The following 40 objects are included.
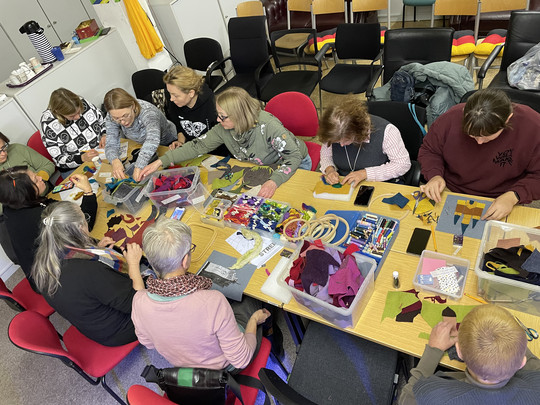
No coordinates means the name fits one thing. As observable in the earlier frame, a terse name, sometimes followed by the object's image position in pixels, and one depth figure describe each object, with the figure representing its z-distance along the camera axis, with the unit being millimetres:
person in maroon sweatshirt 1739
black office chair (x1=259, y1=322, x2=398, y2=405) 1602
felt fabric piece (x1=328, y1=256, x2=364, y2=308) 1511
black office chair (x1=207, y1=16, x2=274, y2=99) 4078
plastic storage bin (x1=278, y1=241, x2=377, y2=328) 1486
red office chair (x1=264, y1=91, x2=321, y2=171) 2852
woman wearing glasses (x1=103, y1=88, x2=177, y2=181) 2771
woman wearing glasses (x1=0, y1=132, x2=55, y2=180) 3072
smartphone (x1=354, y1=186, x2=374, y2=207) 2061
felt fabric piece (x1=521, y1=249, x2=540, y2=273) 1365
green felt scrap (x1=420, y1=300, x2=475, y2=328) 1466
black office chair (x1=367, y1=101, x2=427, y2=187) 2382
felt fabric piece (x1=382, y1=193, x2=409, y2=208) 1981
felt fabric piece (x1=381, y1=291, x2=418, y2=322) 1546
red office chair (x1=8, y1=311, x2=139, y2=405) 1723
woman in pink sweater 1466
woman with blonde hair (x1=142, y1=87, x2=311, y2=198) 2379
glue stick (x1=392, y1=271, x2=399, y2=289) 1602
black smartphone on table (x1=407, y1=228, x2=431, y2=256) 1752
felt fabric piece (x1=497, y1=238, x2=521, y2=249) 1550
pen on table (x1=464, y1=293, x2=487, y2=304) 1495
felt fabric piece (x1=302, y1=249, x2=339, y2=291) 1564
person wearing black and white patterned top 3146
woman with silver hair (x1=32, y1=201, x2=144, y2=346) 1780
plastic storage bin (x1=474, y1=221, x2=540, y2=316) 1379
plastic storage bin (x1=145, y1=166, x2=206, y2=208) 2398
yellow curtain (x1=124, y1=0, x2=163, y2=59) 4320
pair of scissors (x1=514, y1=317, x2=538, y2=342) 1341
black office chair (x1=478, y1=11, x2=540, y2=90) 2888
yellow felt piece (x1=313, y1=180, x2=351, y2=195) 2146
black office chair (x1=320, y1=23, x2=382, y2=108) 3713
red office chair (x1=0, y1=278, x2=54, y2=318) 2273
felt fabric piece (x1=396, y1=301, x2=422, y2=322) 1511
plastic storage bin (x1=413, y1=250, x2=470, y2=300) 1526
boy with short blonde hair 1098
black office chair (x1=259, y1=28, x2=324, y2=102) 3859
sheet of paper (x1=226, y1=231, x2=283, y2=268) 1938
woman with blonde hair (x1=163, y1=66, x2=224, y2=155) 2795
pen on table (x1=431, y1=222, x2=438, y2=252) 1751
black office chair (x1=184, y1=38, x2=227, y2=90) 4305
